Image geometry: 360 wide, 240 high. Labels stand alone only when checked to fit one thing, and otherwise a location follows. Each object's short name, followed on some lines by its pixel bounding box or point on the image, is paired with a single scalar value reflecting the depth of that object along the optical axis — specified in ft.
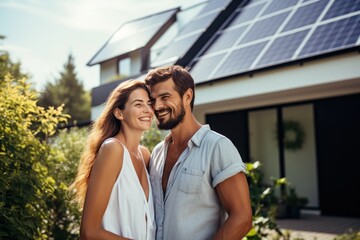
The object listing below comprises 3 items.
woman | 7.93
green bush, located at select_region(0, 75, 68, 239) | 10.87
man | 7.93
